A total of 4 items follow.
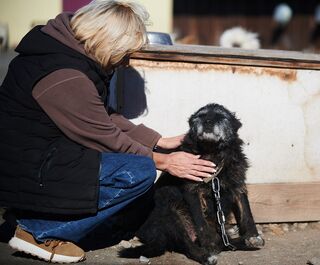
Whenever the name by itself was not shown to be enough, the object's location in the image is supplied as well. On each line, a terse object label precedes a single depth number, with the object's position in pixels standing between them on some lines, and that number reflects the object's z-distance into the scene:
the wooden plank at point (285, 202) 4.17
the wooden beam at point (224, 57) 3.89
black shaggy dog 3.56
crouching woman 3.07
